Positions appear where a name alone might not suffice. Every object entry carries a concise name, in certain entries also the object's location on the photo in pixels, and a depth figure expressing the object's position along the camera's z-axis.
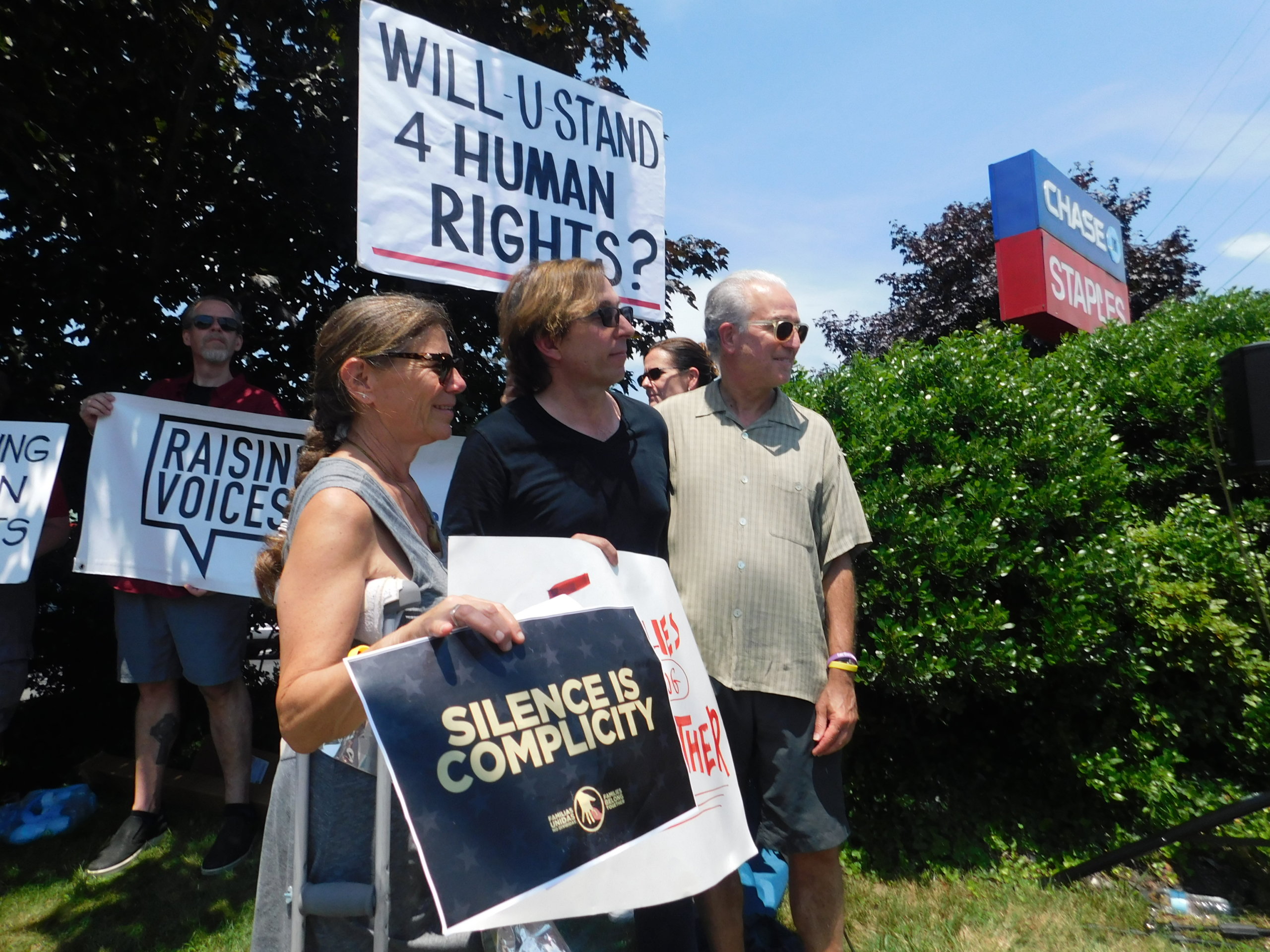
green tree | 4.61
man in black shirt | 2.08
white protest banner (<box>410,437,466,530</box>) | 3.80
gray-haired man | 2.39
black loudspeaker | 3.08
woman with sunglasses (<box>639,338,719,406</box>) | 3.89
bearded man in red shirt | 3.56
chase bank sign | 7.23
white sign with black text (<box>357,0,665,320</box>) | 3.12
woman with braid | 1.34
